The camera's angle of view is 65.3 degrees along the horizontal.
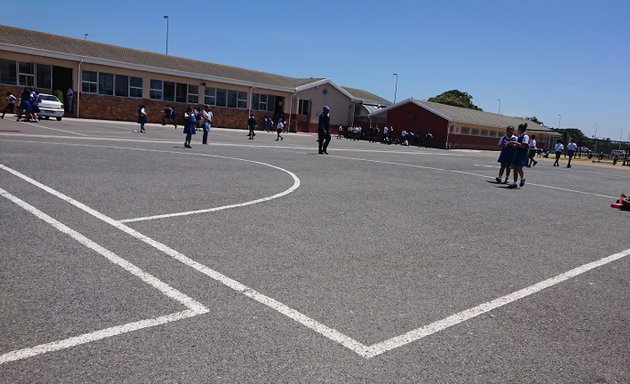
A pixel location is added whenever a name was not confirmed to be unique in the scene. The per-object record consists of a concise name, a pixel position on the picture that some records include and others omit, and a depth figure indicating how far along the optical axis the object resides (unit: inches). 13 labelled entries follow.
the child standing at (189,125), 715.9
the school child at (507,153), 565.3
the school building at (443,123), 1941.4
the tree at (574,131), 4297.2
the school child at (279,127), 1286.9
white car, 1136.3
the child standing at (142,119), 1047.6
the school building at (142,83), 1289.4
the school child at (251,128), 1212.7
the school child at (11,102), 1153.4
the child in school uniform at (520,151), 552.1
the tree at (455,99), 3302.2
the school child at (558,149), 1227.2
